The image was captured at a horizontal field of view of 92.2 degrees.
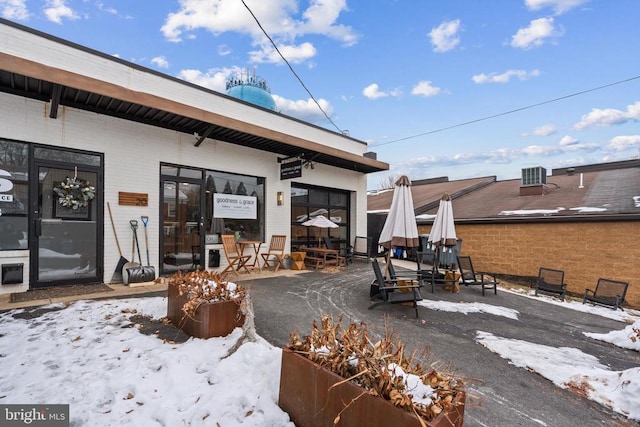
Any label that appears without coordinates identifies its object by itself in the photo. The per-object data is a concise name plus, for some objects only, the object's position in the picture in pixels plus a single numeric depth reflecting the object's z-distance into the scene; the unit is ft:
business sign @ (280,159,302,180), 25.65
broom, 18.35
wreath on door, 16.79
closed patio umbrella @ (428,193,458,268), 22.12
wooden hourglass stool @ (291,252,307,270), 26.45
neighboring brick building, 29.78
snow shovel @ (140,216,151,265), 19.62
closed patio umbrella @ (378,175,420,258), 17.49
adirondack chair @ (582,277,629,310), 25.82
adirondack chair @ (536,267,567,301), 28.81
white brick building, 15.56
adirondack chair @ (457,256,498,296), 22.80
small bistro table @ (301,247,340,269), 27.27
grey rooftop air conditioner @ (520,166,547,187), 42.11
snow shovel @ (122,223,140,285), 17.87
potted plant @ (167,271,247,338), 10.29
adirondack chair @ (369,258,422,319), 15.43
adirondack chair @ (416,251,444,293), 21.53
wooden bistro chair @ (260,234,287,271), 25.73
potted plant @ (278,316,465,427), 4.80
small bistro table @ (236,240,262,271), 23.34
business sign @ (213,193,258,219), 23.58
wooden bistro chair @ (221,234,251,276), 22.22
